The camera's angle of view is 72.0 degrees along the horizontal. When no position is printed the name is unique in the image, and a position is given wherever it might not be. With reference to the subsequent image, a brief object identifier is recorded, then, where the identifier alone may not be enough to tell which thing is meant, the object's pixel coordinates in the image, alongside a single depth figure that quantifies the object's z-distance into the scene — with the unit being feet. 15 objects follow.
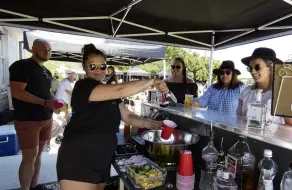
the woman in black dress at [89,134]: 4.27
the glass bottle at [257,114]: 3.47
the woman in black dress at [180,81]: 10.41
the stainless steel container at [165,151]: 4.24
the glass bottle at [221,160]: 3.54
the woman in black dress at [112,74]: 14.67
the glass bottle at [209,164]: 3.73
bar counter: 3.06
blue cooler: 11.33
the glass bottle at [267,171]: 2.85
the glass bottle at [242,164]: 3.42
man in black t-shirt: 6.94
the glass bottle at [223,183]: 3.26
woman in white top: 4.94
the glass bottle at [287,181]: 2.84
